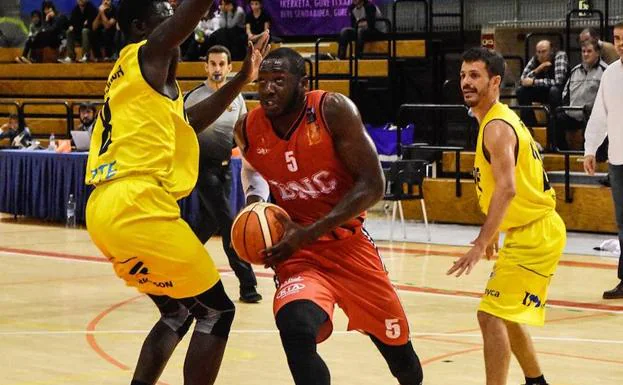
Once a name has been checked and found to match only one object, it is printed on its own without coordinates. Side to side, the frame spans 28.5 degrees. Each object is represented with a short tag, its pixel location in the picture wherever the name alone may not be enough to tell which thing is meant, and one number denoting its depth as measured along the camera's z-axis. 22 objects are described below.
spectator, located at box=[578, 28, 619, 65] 14.30
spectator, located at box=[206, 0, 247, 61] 20.81
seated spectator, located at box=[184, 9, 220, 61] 21.64
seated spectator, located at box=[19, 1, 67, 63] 24.58
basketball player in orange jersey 5.24
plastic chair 14.20
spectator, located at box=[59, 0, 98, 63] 23.58
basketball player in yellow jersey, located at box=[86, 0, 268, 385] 5.20
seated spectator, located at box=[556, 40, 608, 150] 14.56
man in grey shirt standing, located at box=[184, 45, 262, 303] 9.54
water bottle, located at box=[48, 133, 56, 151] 16.67
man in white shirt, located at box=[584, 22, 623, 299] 9.80
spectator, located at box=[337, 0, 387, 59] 19.62
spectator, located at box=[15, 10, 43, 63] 24.83
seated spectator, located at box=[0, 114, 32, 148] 17.98
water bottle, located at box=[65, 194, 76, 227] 15.98
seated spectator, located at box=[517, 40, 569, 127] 16.05
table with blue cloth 15.98
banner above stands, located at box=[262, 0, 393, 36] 20.97
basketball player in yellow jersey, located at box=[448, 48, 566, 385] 5.87
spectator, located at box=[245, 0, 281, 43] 20.73
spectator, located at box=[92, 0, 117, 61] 23.16
